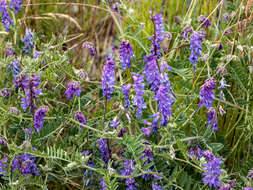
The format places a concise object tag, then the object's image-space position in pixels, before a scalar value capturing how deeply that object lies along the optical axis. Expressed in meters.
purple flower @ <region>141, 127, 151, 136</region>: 1.29
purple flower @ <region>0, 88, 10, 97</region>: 1.39
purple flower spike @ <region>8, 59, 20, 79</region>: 1.43
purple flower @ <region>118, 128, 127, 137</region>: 1.31
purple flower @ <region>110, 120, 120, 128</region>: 1.27
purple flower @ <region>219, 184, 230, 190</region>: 1.23
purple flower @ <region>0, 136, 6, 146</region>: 1.30
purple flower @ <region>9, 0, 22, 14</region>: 1.47
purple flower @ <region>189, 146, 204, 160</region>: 1.33
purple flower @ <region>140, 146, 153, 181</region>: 1.29
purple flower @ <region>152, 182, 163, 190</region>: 1.32
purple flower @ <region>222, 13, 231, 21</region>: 1.53
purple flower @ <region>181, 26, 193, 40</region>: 1.32
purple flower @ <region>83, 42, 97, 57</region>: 1.37
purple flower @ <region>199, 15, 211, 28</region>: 1.44
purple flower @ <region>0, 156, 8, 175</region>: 1.29
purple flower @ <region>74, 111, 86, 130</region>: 1.31
